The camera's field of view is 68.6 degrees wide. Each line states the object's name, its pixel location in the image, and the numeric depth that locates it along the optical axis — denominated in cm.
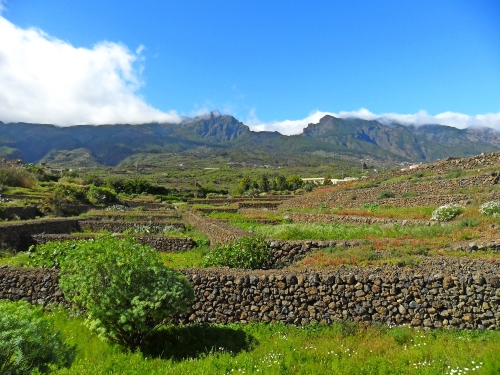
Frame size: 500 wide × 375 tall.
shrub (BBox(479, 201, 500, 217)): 1753
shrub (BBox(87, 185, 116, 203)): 5147
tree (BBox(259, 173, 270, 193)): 9351
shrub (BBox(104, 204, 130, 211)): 4235
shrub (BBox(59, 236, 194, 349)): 736
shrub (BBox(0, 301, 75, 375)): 466
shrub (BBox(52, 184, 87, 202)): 4463
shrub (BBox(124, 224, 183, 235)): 2492
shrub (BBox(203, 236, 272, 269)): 1304
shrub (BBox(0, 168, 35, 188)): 5131
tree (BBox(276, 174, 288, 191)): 9253
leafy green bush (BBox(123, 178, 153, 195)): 8044
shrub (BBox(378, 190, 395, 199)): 3300
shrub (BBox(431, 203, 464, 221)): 1892
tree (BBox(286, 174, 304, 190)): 9260
